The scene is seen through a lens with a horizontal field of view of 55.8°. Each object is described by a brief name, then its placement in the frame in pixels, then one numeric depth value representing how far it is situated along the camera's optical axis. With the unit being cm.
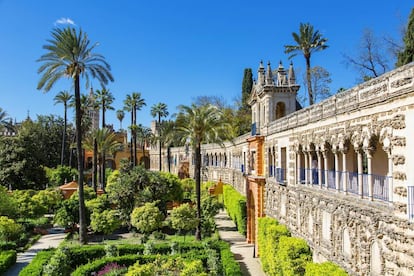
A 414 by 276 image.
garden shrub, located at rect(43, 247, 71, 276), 1994
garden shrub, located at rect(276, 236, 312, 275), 1604
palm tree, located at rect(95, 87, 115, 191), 5691
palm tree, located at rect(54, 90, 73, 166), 6338
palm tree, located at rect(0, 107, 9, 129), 5894
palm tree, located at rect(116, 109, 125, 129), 8700
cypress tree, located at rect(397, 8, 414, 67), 2850
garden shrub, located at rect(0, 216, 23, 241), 2708
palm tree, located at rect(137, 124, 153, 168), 9094
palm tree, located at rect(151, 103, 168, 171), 7756
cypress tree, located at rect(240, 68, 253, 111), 6856
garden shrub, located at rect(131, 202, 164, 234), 2938
